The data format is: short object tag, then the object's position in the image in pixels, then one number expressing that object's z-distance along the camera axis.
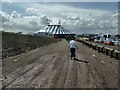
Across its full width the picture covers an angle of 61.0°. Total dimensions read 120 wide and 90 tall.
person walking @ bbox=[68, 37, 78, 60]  8.58
